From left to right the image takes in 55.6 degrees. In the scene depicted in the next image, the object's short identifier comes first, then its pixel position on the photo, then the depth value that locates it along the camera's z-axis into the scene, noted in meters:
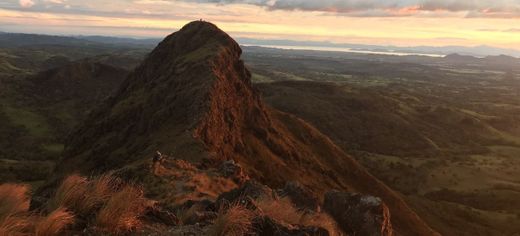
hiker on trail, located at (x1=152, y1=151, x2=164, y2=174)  24.41
